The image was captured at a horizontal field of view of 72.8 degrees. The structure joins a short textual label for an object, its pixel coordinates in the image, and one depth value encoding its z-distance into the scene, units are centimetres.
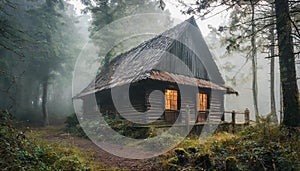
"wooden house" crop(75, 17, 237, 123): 1236
